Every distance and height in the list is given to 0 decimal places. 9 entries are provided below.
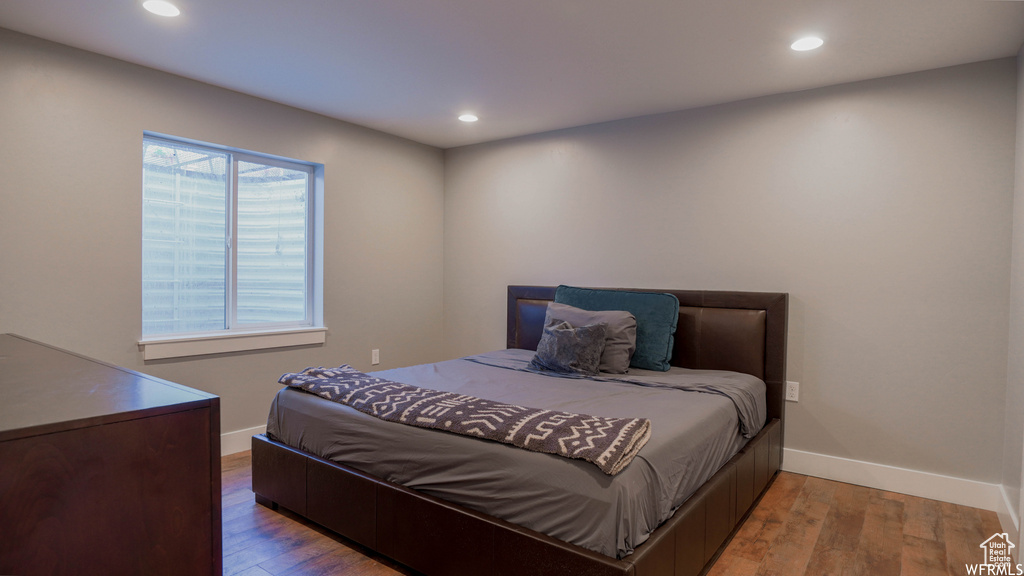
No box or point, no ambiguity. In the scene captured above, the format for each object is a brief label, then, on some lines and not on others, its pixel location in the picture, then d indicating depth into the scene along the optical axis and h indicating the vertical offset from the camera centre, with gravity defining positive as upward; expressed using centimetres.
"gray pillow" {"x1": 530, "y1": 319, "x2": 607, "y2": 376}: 312 -40
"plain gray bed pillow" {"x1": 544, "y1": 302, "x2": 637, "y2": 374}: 320 -30
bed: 167 -86
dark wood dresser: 83 -36
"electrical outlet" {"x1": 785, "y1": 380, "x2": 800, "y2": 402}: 325 -65
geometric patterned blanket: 168 -51
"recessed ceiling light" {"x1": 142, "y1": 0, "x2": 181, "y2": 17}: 230 +118
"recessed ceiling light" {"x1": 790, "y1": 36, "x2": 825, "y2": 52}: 253 +118
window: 324 +20
